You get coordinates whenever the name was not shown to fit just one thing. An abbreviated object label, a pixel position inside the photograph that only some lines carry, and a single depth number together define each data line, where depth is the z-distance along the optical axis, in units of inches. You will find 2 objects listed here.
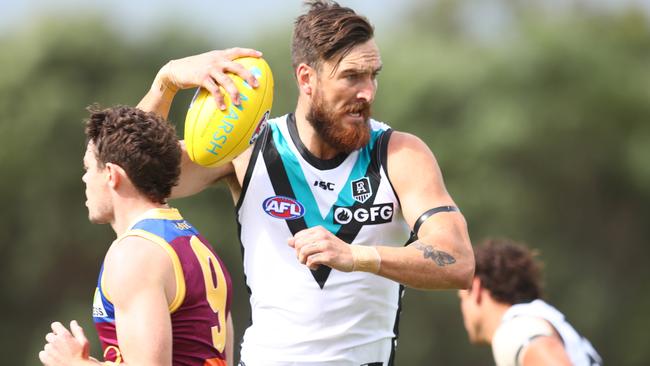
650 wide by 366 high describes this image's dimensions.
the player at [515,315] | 485.7
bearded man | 372.8
